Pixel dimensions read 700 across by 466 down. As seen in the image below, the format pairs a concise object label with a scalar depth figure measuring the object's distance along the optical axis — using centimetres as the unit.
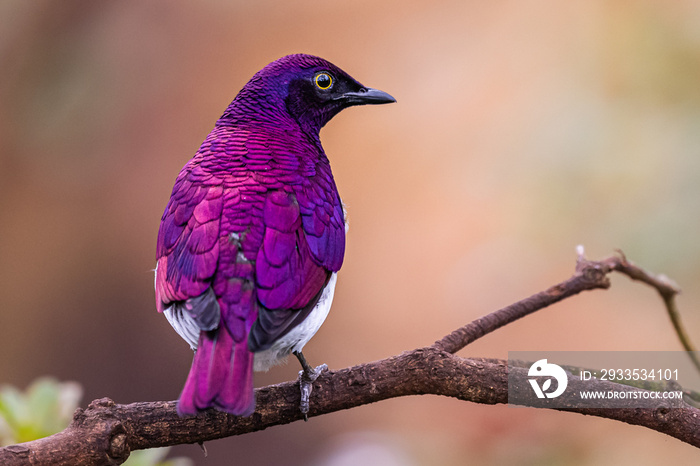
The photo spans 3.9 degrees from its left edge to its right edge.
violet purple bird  352
